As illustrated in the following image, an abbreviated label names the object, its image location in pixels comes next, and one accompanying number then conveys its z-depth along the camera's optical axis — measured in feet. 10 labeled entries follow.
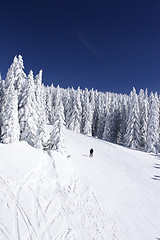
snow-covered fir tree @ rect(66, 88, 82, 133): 170.40
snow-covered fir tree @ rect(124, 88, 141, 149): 136.36
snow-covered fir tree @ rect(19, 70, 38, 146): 84.33
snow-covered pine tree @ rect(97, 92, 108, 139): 208.57
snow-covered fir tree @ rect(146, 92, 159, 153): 122.93
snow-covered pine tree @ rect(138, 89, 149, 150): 152.05
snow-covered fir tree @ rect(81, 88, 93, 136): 172.04
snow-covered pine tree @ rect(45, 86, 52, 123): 208.69
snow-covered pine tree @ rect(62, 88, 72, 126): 180.26
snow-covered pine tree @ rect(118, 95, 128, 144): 193.54
